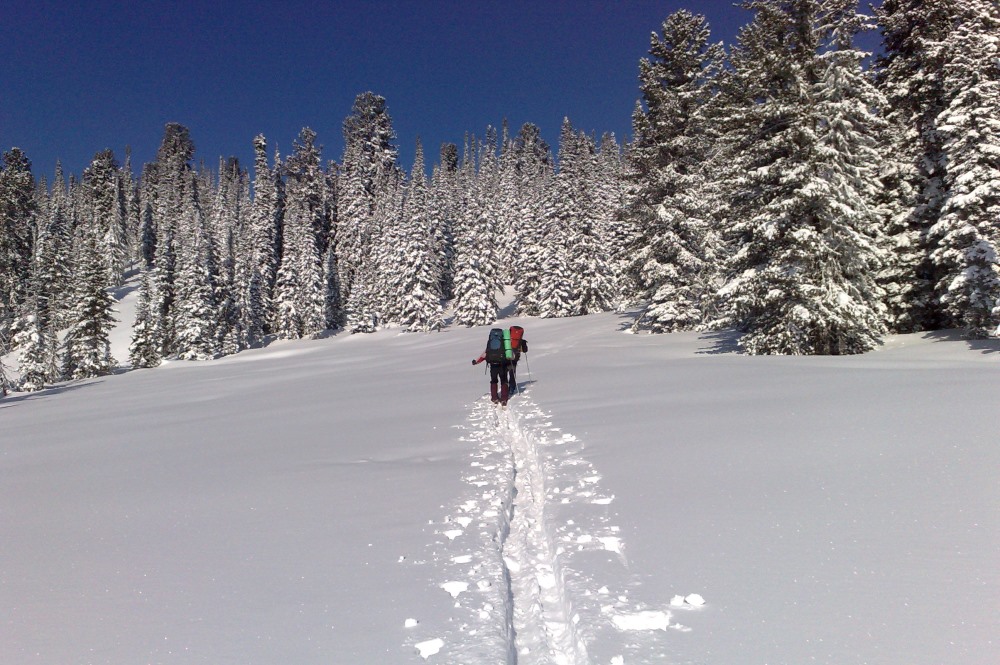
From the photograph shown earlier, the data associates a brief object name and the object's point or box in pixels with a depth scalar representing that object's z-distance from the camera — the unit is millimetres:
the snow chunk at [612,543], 4734
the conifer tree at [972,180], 16266
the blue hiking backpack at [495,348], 13211
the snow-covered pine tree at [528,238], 52812
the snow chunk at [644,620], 3594
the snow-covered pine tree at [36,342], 40875
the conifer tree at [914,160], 18672
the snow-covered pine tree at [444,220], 59844
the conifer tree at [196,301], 47438
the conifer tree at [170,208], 49844
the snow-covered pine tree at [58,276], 49244
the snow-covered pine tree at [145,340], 48844
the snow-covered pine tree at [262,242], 58828
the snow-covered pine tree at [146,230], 90125
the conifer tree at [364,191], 59003
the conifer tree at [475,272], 51406
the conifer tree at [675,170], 25156
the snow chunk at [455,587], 4176
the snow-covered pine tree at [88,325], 44069
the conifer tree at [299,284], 55569
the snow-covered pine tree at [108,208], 84875
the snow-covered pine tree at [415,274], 50312
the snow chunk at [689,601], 3764
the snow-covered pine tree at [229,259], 51375
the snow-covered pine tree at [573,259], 49562
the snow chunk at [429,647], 3414
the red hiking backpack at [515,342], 13499
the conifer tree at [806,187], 16344
